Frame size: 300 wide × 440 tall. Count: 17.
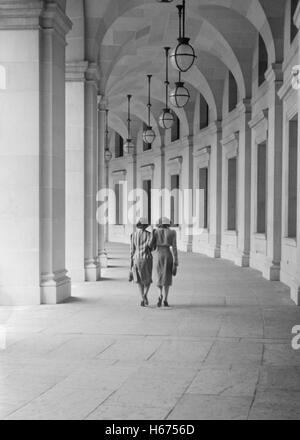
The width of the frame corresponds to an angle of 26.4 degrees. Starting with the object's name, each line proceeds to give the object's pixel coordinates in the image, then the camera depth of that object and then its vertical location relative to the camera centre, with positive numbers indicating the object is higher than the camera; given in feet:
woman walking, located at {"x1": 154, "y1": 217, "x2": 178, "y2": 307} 37.96 -2.51
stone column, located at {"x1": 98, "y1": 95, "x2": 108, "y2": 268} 69.90 +5.82
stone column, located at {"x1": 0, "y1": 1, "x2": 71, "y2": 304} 38.73 +3.72
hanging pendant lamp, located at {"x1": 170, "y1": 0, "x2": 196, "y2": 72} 45.37 +11.04
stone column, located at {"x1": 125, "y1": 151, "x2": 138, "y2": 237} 126.52 +5.93
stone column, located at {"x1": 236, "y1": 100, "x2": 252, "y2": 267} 70.54 +2.57
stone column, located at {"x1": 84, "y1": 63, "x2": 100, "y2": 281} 55.21 +3.18
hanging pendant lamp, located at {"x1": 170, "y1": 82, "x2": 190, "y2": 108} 59.21 +10.75
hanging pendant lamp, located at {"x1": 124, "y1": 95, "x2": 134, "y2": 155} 107.14 +11.04
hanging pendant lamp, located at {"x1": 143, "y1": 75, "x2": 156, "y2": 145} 87.51 +10.48
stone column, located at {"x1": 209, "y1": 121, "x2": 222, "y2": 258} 85.05 +2.32
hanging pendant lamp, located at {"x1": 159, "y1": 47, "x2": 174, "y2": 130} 74.59 +10.78
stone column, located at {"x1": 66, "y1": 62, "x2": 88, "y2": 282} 53.98 +3.17
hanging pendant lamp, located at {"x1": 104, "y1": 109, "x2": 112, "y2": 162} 110.32 +9.84
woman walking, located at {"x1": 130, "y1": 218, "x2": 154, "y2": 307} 37.96 -2.57
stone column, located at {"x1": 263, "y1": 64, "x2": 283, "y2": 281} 55.88 +3.21
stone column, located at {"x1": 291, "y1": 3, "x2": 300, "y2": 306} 40.22 -2.72
